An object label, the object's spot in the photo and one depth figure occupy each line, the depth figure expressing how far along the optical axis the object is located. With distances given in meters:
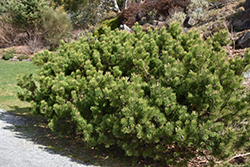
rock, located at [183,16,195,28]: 11.53
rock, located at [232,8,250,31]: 9.27
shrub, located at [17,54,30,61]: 19.98
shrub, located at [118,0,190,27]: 13.61
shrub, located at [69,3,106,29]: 27.16
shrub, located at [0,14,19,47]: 24.09
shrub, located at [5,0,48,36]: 22.58
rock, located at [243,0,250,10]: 9.61
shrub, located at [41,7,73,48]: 22.94
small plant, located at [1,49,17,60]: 19.98
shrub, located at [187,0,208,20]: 12.12
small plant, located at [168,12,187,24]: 11.91
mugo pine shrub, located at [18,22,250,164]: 3.92
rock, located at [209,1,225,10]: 12.72
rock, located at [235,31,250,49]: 8.25
